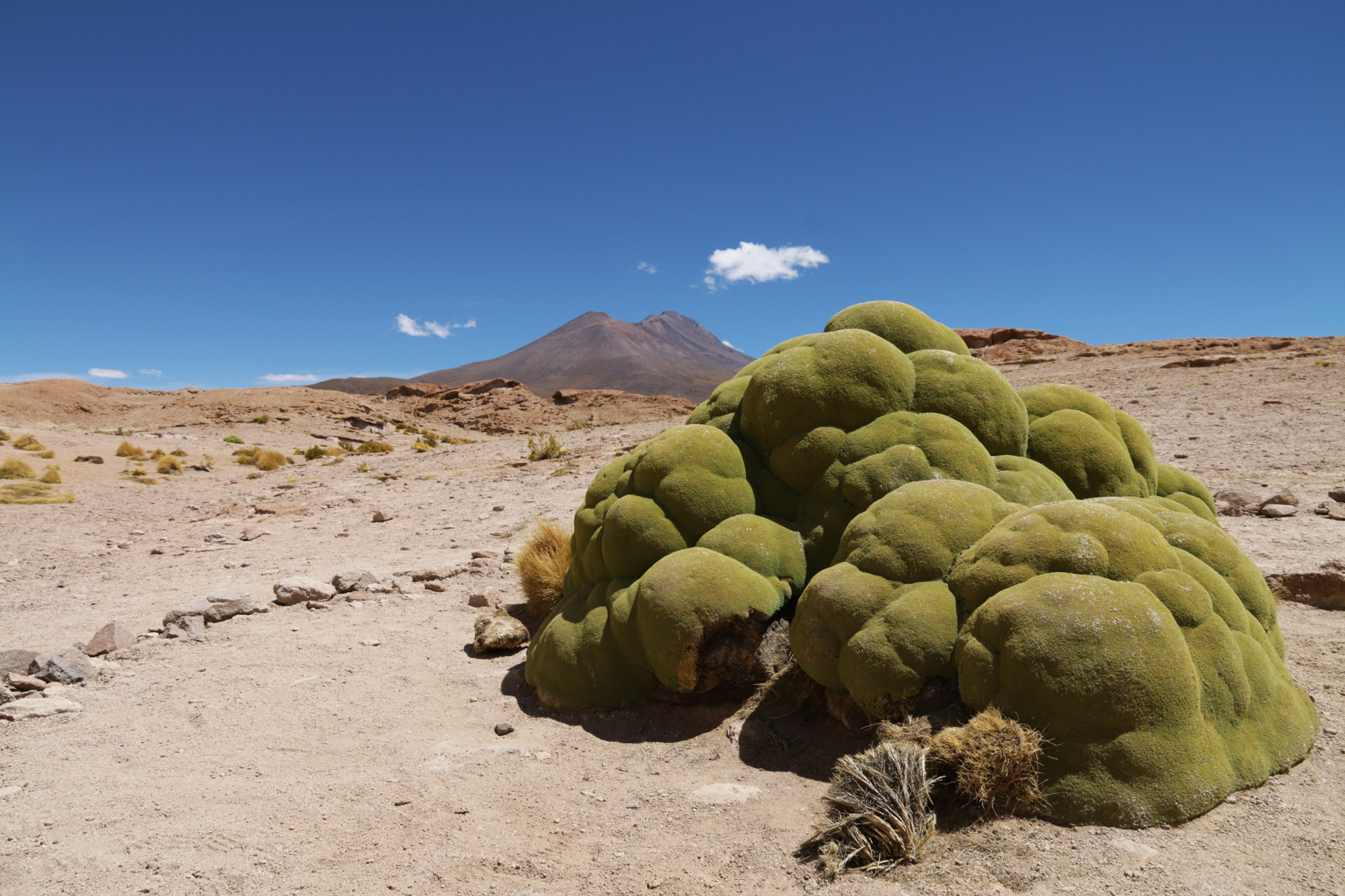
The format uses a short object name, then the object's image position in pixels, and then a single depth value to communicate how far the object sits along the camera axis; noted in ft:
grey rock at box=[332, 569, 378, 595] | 26.00
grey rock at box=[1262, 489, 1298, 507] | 26.63
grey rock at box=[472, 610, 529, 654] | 20.43
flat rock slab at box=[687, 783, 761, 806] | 12.25
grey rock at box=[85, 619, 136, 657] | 20.56
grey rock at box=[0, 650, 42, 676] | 18.58
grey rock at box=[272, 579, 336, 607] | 24.94
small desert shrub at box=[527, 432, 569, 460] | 56.34
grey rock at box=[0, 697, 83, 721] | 16.52
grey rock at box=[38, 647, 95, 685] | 18.54
